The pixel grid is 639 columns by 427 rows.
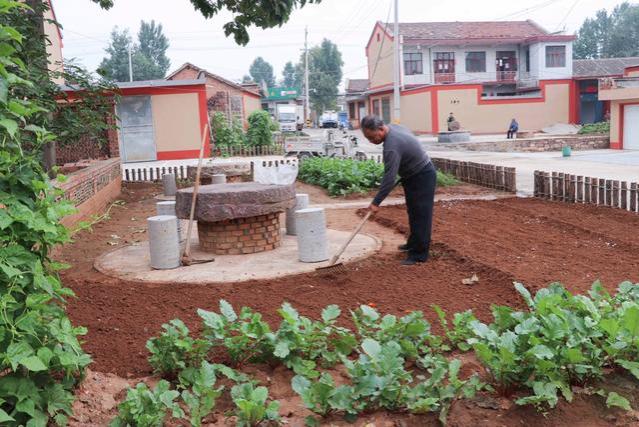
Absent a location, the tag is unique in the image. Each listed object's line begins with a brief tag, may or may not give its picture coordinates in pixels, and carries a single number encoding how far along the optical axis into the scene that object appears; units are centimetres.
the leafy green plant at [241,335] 411
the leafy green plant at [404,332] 405
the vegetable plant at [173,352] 405
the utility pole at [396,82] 3066
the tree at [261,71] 13400
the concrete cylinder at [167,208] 863
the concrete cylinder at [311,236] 693
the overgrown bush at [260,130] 2823
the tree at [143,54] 8530
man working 671
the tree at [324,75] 7919
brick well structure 754
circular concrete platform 651
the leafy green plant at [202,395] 342
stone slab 718
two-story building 4566
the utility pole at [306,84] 5966
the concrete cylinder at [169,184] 1409
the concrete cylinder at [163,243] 693
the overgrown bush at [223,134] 2764
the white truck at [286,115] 5377
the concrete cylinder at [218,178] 1301
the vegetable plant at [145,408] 330
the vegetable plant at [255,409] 332
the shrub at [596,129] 3659
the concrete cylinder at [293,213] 873
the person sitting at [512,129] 3719
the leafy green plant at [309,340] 407
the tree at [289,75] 13336
